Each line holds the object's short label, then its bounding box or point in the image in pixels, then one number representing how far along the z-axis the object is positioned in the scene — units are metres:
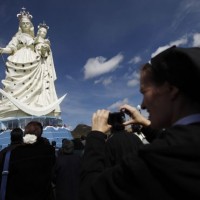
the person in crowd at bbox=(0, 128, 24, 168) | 2.23
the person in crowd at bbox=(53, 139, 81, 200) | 2.72
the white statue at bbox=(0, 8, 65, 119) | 18.02
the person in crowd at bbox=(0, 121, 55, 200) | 2.05
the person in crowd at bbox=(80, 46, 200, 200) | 0.53
